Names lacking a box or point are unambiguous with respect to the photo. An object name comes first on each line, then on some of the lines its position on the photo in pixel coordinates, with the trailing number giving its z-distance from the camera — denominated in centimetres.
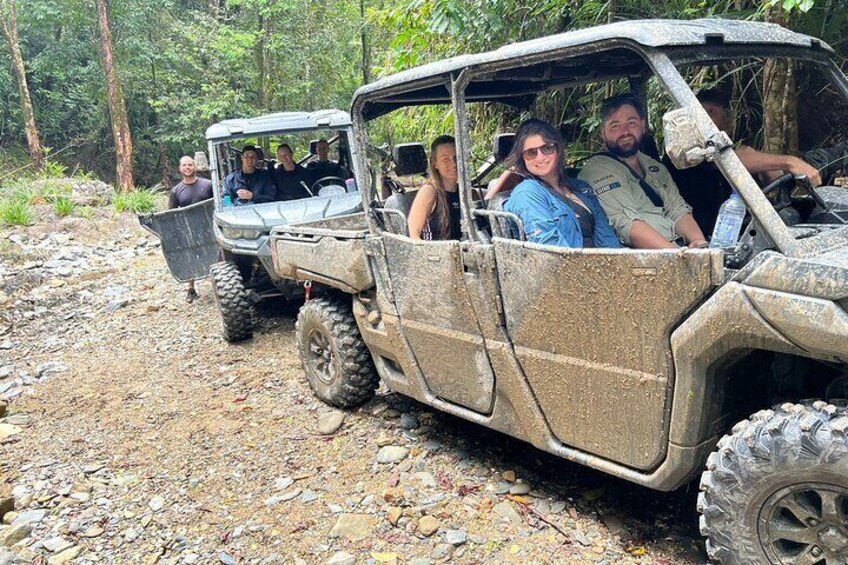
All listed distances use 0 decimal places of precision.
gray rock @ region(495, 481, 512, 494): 329
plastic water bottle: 250
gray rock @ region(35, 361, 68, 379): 591
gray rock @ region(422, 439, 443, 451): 381
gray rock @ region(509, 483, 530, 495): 327
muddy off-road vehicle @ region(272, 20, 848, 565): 205
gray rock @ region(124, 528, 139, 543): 322
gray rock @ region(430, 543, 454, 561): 285
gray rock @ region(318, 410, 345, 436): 418
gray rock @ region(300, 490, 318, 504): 339
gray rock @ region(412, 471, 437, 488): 343
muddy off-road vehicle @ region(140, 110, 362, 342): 627
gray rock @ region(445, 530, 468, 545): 293
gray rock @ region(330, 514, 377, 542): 306
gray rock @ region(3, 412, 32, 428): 482
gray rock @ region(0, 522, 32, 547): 323
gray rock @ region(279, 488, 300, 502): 343
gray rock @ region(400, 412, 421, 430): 412
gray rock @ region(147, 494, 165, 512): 346
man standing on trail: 836
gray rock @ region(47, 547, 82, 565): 308
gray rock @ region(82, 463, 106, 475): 395
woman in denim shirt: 286
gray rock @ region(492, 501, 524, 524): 304
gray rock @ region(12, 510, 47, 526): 345
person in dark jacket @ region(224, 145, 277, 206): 703
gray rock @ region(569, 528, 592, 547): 282
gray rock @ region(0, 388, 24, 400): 544
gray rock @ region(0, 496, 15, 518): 353
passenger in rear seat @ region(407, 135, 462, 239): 370
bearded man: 318
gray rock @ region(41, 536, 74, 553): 318
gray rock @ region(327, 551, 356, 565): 286
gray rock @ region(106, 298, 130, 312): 797
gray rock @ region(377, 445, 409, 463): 373
